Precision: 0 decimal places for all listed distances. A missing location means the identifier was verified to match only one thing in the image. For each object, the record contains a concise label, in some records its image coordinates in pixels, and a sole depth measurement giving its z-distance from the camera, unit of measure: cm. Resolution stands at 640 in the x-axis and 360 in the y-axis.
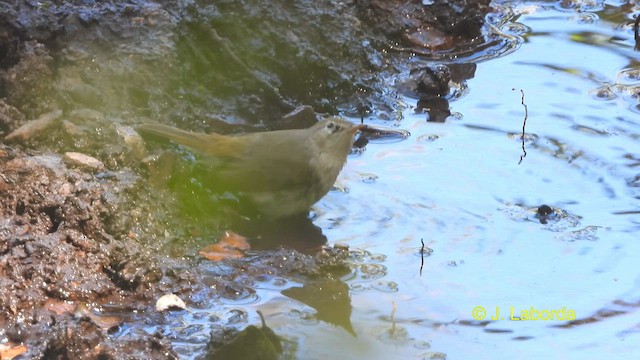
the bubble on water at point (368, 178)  1139
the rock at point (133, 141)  1062
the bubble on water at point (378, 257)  980
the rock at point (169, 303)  872
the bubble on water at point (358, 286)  933
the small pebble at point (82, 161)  1011
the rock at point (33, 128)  1044
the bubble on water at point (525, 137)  1255
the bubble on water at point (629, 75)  1473
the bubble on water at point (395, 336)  842
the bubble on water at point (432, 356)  814
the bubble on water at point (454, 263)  970
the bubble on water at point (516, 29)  1673
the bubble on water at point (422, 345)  831
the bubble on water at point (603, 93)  1409
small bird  1067
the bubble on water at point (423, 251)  983
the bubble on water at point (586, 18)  1728
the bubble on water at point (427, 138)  1270
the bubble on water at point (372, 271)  952
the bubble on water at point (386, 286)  930
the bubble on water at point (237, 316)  863
